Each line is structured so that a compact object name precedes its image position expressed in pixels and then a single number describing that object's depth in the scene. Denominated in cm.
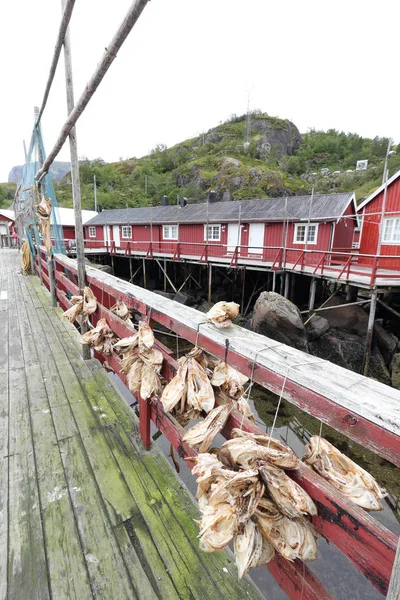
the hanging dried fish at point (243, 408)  148
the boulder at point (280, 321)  869
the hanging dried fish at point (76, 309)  339
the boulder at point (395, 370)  776
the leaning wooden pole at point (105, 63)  150
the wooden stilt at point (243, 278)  1401
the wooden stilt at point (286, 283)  1234
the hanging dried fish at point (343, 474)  101
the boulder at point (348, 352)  853
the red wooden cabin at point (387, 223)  1181
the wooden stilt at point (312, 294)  1108
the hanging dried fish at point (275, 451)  101
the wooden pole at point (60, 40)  247
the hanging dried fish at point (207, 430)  132
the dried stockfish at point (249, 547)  95
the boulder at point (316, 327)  984
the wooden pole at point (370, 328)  849
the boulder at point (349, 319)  1027
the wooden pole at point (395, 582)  65
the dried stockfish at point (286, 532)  95
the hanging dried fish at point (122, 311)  273
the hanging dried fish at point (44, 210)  511
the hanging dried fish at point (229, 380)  149
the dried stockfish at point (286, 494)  94
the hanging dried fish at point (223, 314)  158
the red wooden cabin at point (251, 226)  1448
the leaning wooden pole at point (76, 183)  328
